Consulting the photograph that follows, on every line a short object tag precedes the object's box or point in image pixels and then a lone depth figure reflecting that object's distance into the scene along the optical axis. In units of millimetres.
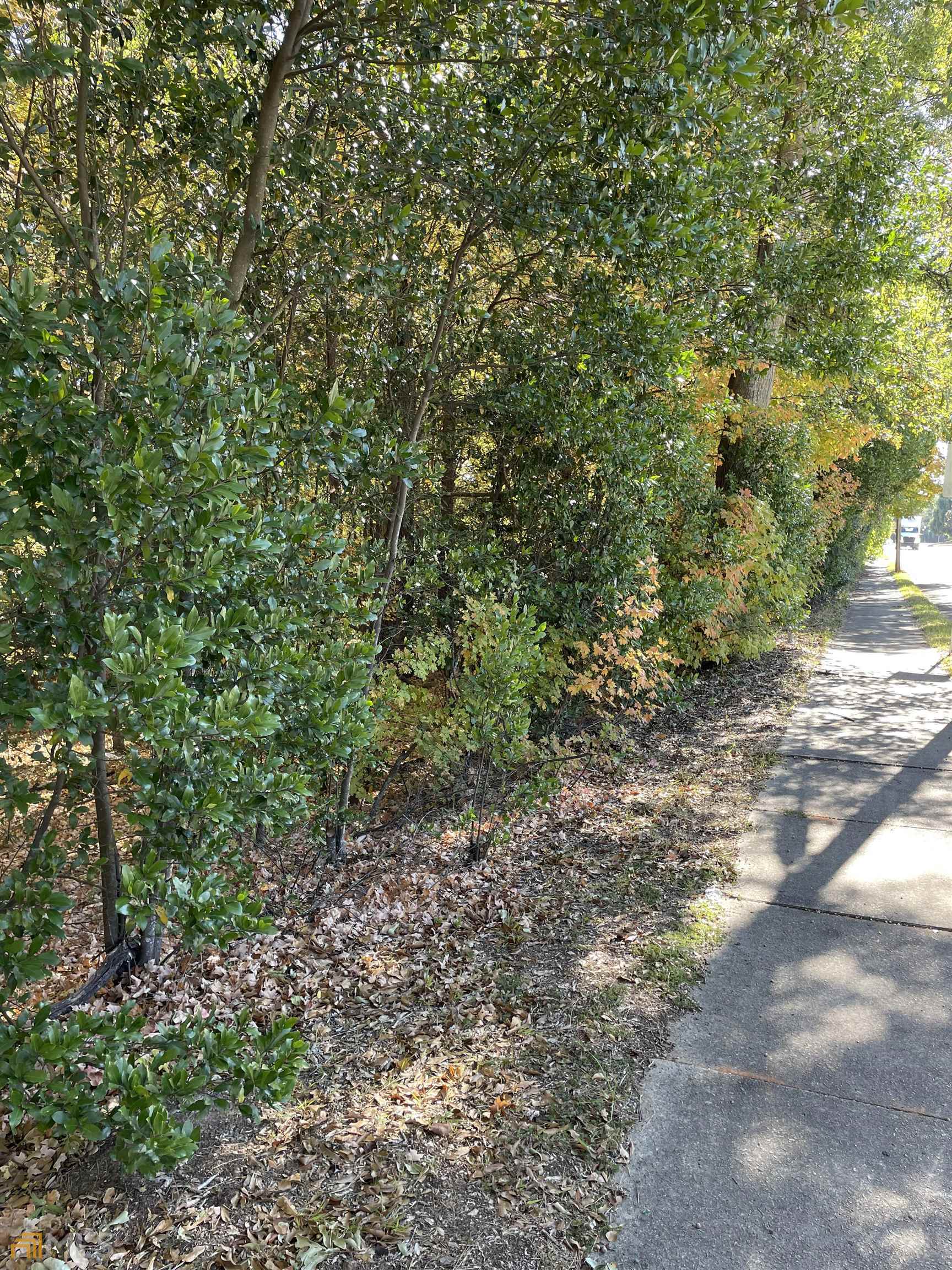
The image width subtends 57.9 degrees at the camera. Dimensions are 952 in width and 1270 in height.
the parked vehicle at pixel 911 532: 50125
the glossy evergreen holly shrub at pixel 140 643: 2299
